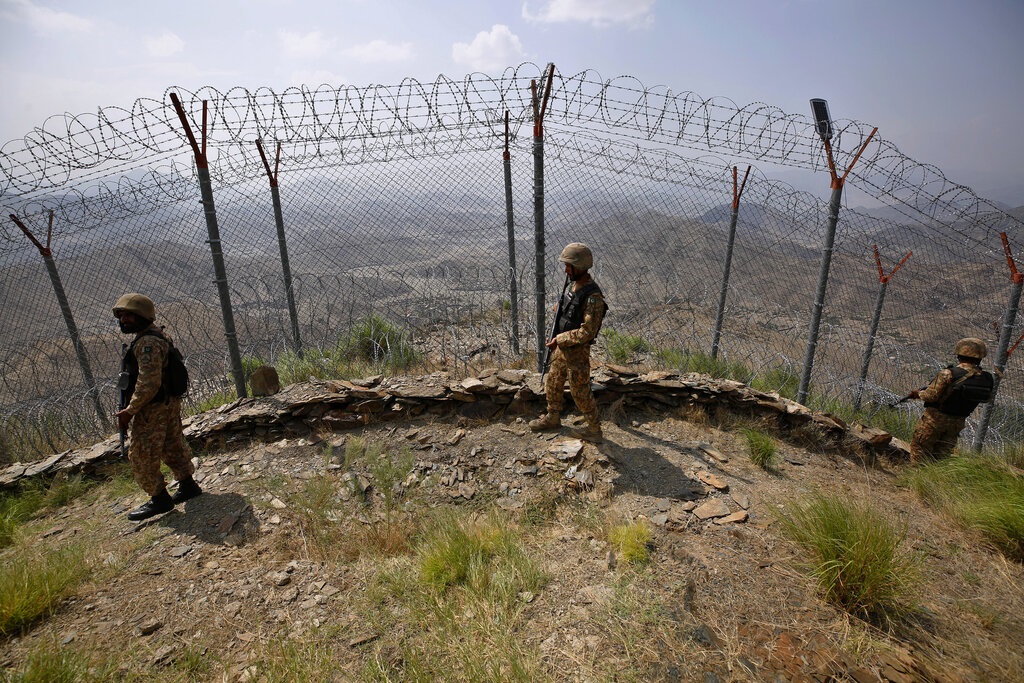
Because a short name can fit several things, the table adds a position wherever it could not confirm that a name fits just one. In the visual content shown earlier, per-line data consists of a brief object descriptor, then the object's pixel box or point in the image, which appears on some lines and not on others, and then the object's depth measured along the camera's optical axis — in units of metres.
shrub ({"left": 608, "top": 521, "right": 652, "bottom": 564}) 2.76
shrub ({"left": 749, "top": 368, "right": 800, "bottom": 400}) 6.02
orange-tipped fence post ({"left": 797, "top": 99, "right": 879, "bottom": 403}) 4.12
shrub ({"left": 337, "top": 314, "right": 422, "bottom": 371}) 6.18
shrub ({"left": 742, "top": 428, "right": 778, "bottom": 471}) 4.02
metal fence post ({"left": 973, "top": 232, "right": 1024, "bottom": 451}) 4.18
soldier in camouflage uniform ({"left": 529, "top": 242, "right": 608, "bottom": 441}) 3.74
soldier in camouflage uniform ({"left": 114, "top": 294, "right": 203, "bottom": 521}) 3.39
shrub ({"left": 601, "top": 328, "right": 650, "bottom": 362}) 6.75
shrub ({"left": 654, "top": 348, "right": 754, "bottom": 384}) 6.10
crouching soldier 4.14
